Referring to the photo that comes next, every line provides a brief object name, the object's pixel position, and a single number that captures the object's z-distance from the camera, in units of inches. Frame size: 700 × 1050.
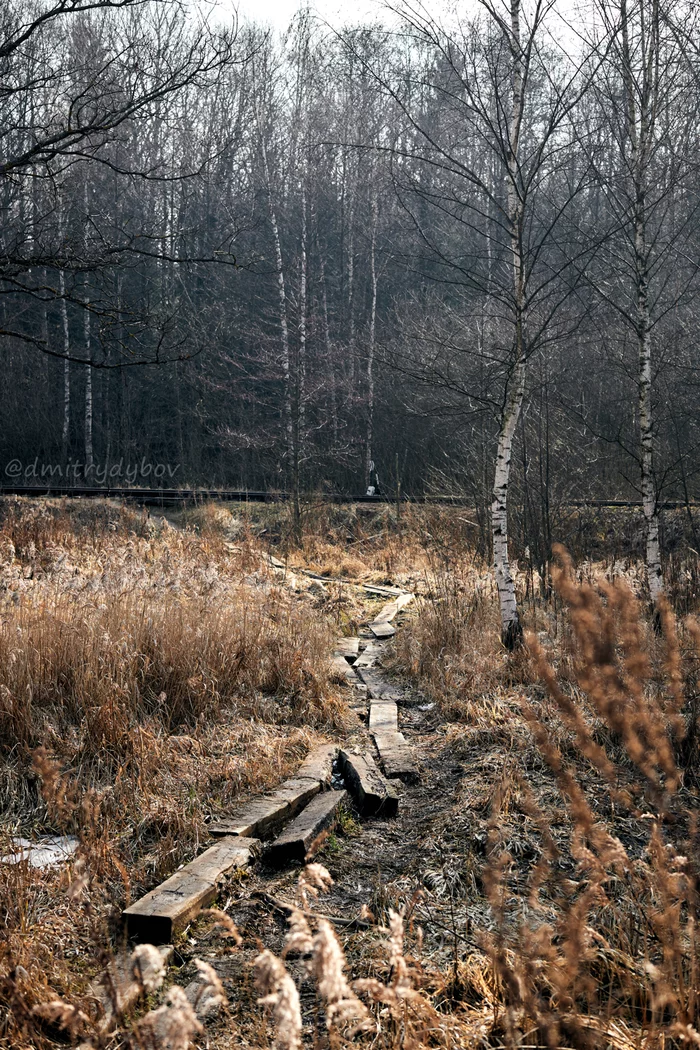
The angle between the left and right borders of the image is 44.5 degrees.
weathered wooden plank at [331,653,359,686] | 291.7
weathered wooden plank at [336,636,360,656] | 337.7
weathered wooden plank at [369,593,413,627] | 399.5
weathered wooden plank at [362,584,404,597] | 461.1
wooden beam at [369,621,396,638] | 368.5
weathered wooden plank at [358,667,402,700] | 283.9
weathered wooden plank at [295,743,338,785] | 200.5
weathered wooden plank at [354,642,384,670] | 328.5
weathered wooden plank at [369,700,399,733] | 245.8
